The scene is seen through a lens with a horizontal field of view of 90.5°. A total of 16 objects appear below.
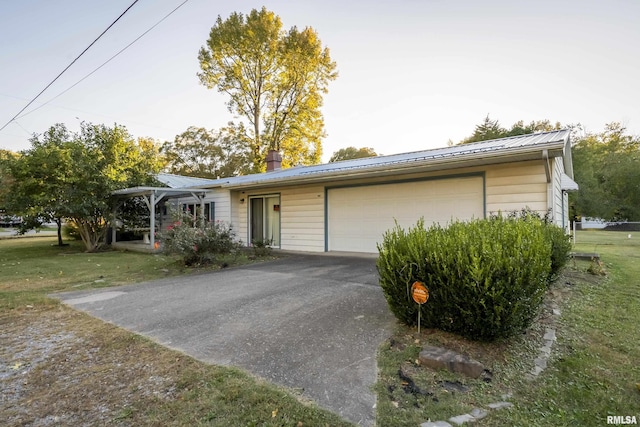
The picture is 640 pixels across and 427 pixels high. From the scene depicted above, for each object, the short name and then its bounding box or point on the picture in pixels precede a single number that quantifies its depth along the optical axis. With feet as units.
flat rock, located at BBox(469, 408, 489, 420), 6.48
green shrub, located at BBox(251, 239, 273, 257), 31.40
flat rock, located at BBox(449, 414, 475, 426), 6.31
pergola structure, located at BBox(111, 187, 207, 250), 38.47
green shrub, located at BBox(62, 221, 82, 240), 53.78
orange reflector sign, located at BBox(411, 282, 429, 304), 9.67
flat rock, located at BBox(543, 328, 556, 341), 10.61
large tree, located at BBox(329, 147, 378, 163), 123.54
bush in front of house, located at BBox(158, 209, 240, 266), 25.38
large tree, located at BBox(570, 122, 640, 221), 85.97
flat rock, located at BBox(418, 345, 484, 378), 8.13
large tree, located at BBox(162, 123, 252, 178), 94.02
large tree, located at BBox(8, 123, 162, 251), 36.65
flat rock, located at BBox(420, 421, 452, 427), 6.21
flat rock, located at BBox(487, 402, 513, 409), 6.84
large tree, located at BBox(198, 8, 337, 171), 65.98
